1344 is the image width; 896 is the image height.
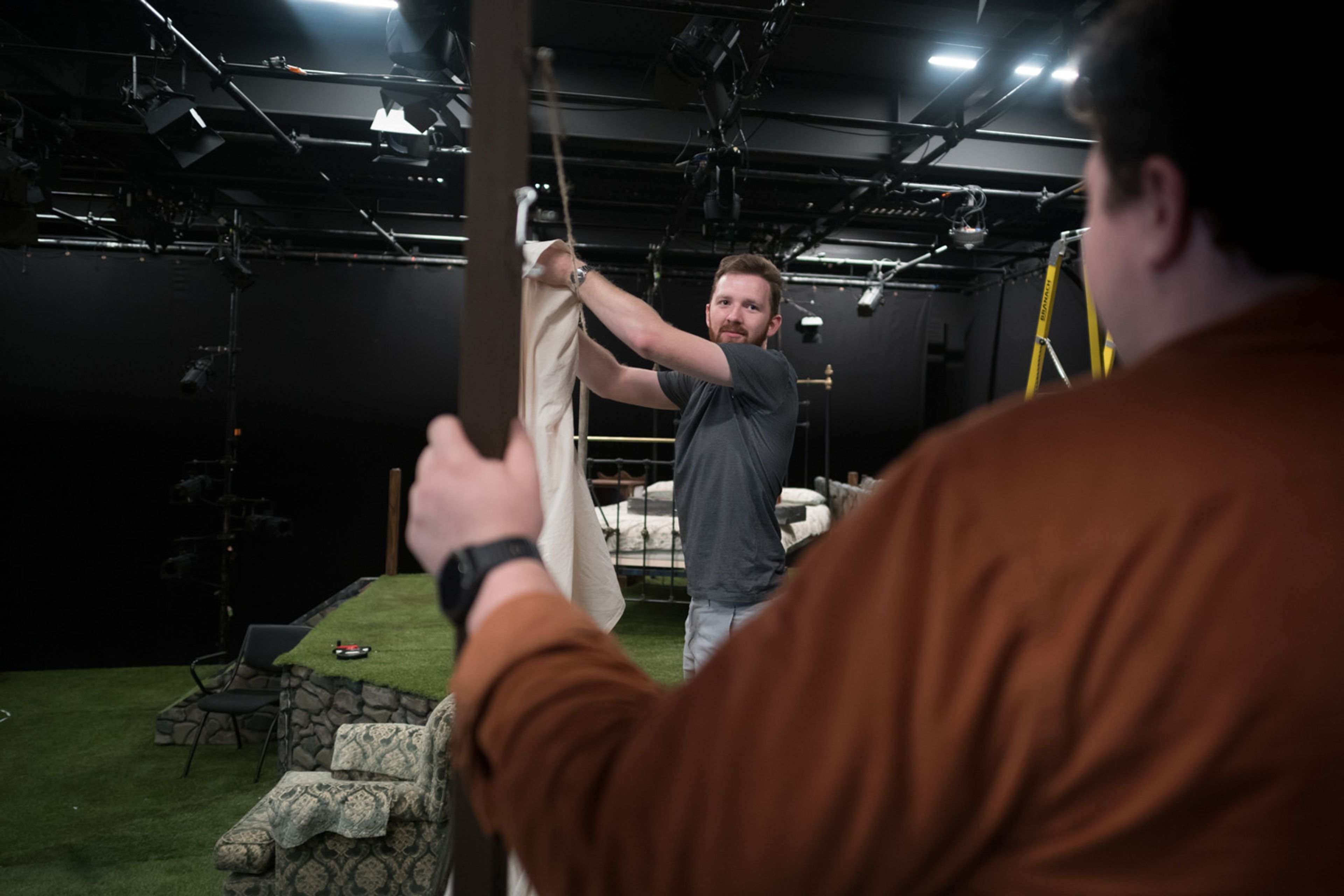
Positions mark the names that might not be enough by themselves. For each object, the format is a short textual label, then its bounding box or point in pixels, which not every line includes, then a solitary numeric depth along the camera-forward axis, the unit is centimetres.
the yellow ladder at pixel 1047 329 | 418
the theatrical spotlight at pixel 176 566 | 605
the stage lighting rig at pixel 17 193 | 453
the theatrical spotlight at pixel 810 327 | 796
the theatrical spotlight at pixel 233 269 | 639
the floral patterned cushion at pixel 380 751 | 360
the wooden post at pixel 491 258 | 71
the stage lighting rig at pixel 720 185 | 497
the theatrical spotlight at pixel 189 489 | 599
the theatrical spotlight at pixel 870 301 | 809
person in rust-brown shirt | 42
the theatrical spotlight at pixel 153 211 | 626
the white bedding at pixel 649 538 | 626
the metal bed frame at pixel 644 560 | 621
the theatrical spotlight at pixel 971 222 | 608
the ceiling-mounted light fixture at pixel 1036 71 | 510
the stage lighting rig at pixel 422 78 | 346
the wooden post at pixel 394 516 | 732
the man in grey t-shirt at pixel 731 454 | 221
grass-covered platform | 466
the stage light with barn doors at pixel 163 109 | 445
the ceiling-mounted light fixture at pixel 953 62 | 582
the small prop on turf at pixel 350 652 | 482
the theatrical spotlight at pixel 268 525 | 639
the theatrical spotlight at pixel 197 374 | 623
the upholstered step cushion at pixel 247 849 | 325
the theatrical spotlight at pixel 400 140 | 503
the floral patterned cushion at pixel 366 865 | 329
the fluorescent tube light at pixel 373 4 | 515
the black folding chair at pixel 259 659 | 543
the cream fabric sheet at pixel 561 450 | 147
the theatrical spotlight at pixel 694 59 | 388
